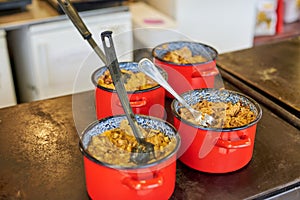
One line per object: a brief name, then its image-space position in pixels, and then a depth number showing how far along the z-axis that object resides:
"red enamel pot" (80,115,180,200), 0.69
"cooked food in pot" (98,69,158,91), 0.97
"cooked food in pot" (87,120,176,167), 0.74
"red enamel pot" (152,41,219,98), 1.05
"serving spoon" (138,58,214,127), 0.85
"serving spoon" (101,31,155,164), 0.76
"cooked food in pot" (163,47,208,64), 1.11
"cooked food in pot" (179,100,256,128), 0.86
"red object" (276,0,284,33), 2.56
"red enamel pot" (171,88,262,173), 0.80
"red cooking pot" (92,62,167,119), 0.92
